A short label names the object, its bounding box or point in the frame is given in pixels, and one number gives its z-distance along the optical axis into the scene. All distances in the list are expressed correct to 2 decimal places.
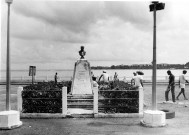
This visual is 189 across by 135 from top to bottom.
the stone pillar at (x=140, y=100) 10.06
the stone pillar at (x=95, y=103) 10.14
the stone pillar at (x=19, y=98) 10.48
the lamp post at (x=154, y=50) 8.54
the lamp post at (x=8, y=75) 8.45
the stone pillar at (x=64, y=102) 10.10
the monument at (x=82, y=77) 14.18
